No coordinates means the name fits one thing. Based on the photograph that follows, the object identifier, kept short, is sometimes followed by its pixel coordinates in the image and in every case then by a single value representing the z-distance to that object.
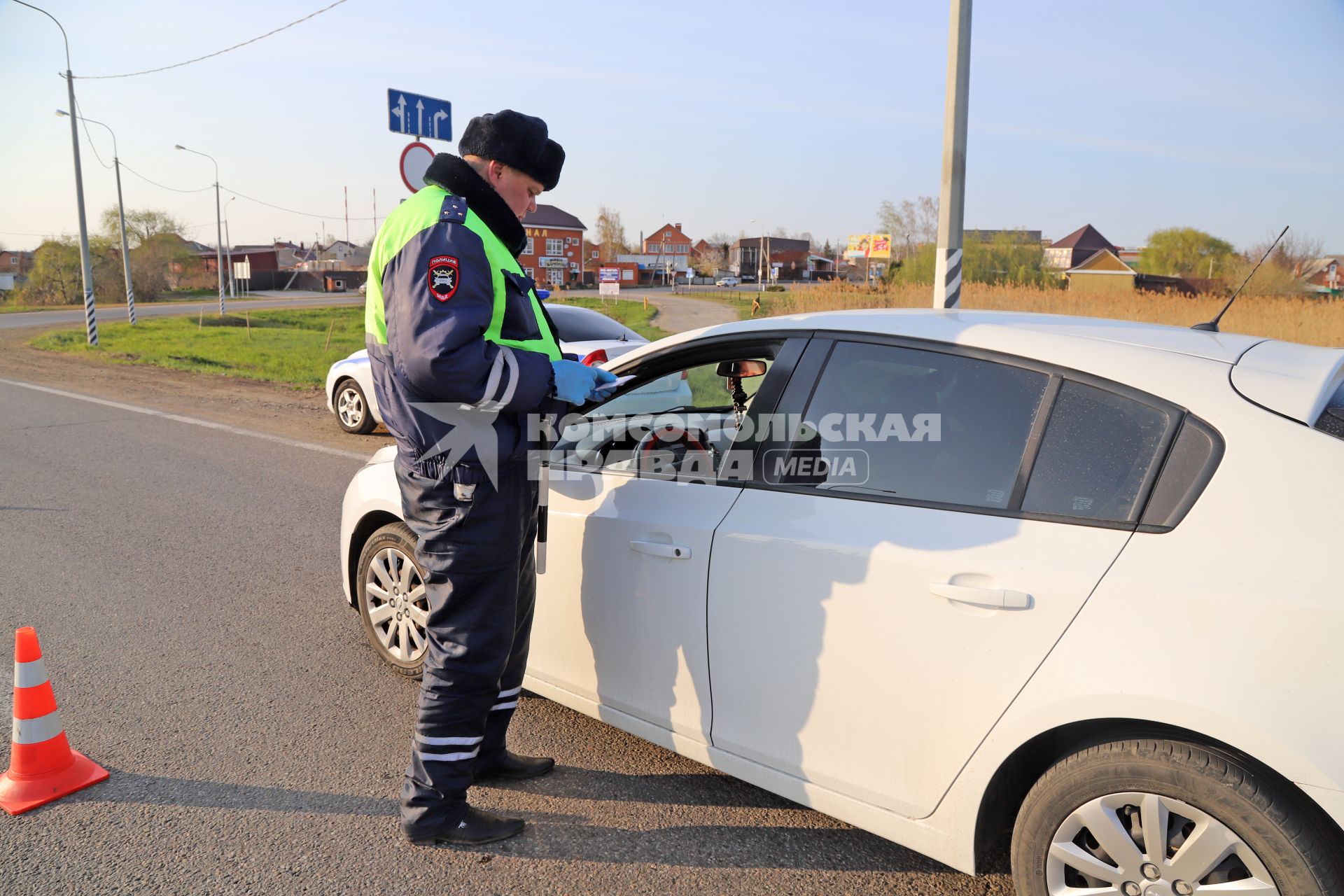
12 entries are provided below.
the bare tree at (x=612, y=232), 117.62
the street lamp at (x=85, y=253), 22.86
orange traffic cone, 2.98
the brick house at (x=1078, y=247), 96.69
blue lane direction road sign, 10.47
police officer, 2.50
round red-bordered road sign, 10.46
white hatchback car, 1.84
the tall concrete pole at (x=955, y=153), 9.34
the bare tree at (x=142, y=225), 67.31
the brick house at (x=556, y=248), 90.06
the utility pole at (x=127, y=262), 30.98
